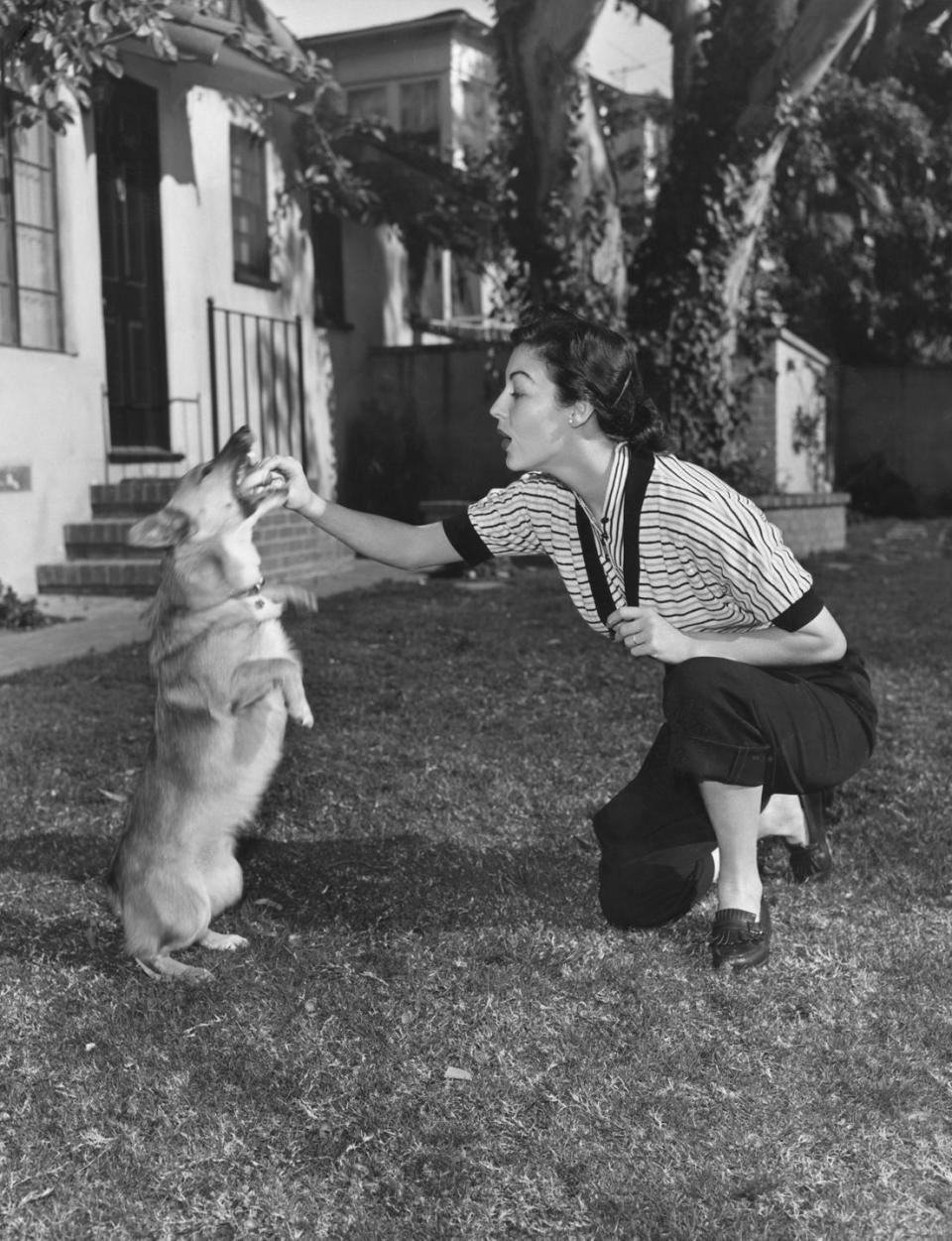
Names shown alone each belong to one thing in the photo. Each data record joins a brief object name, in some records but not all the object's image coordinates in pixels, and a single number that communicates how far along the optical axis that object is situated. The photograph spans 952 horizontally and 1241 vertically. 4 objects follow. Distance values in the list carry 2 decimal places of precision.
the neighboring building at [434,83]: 18.06
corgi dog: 3.53
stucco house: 10.19
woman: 3.47
